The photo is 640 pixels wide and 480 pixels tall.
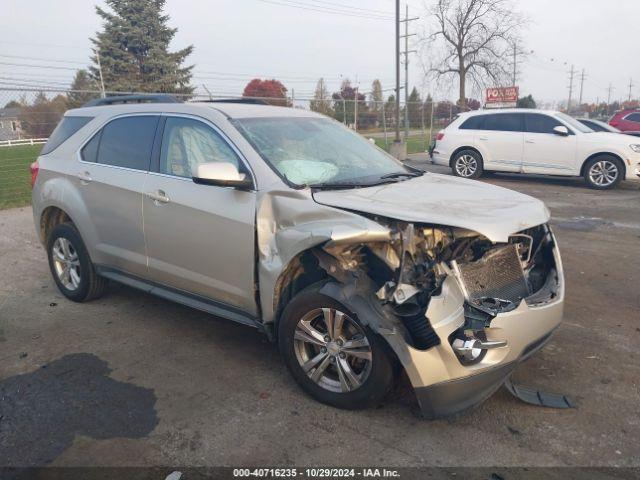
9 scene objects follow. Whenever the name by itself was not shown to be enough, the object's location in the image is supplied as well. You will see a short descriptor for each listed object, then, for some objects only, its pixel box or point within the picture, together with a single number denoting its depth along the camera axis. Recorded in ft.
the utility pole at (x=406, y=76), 81.10
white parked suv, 37.70
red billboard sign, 89.71
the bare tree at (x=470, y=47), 82.94
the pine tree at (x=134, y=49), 116.37
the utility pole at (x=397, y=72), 62.85
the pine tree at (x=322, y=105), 67.46
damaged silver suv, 9.55
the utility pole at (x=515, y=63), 84.48
